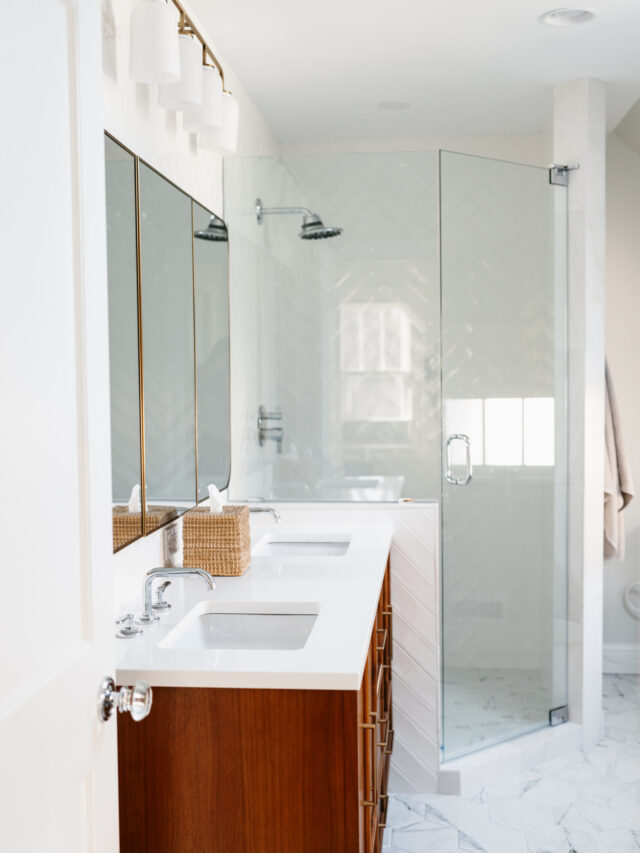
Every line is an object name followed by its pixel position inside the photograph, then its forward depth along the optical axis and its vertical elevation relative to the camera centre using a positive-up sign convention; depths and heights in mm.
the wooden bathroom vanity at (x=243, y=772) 1424 -659
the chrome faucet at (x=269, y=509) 2441 -375
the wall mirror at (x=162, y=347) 1840 +98
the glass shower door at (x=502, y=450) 2934 -241
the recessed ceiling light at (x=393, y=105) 3393 +1120
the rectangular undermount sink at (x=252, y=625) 1858 -536
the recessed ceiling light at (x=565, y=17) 2539 +1108
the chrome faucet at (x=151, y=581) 1753 -412
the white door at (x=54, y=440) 873 -63
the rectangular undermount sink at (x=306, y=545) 2662 -510
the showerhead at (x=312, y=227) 2967 +548
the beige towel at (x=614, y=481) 3428 -403
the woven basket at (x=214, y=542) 2158 -402
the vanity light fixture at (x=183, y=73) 1752 +707
